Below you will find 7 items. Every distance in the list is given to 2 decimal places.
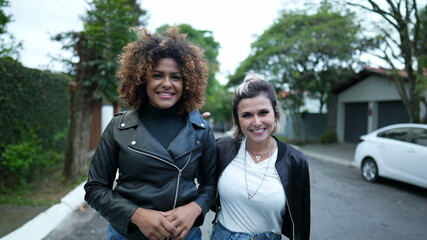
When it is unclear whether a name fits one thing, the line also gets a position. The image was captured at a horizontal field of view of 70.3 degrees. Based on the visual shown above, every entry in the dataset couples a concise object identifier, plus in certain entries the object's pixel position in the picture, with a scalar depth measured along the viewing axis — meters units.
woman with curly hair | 1.58
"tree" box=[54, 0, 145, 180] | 5.62
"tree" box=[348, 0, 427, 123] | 8.09
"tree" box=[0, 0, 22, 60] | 3.26
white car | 6.00
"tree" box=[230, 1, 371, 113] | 12.73
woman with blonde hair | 1.93
